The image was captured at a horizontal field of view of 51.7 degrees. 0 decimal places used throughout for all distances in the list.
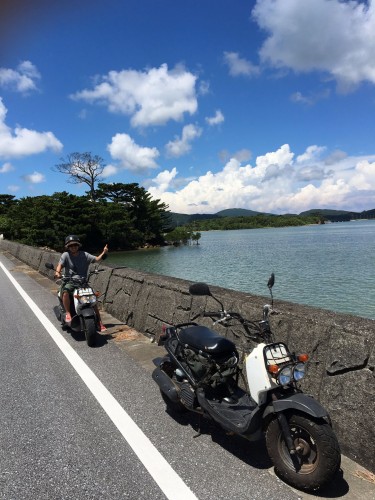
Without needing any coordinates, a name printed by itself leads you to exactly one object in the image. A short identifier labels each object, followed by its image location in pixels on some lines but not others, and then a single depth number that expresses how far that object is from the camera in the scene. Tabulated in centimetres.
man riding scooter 676
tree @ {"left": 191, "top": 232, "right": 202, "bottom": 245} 7862
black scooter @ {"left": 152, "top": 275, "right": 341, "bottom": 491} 259
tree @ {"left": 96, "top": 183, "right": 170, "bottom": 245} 6625
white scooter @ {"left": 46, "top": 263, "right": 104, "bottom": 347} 607
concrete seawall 284
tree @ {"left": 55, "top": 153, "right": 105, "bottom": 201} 6550
